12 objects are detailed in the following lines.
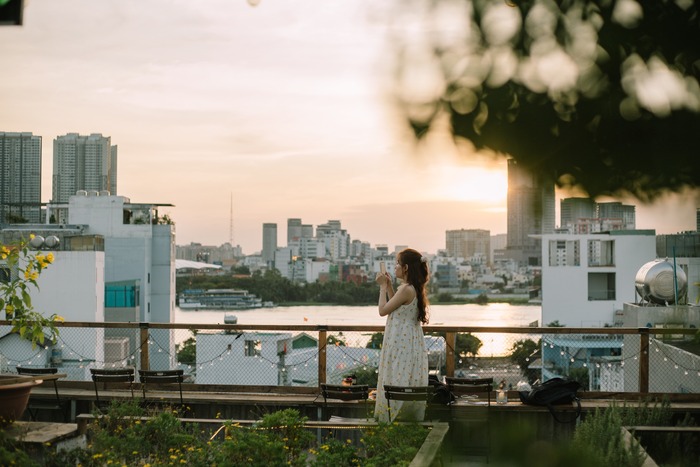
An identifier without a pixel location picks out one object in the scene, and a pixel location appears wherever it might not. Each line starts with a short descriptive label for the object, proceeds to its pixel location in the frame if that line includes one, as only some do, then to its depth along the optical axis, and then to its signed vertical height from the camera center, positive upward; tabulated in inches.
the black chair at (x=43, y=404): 285.1 -44.4
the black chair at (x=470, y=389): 268.7 -35.6
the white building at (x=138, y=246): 1745.1 +47.3
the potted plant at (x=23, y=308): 232.7 -11.1
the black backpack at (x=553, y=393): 267.9 -37.1
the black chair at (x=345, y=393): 274.2 -38.1
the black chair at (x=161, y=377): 279.7 -34.2
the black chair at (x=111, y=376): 282.4 -34.2
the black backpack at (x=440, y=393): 262.5 -36.5
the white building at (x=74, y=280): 1384.1 -18.5
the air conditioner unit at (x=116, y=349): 1070.6 -103.1
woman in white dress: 229.3 -17.3
